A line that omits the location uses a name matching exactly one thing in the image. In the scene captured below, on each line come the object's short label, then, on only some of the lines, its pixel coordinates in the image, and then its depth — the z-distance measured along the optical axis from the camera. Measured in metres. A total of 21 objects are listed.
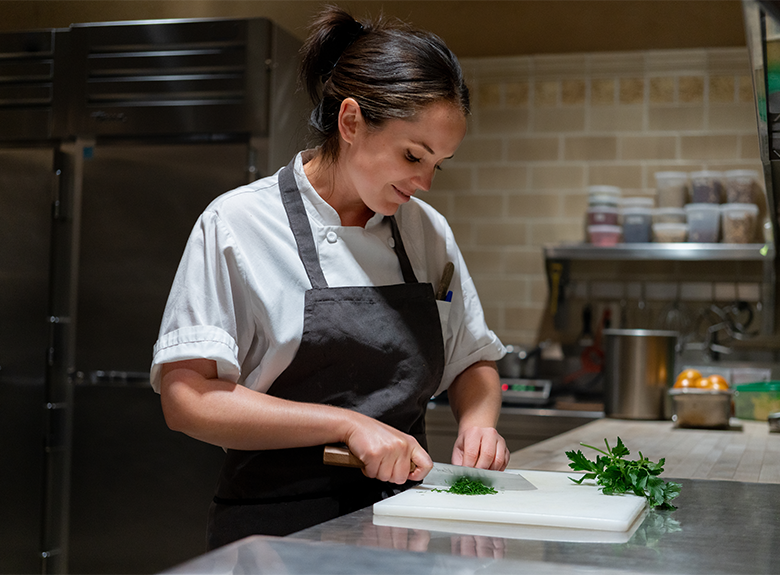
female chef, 1.05
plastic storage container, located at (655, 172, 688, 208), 3.04
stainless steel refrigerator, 2.49
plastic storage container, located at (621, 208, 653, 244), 3.02
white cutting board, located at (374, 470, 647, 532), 0.91
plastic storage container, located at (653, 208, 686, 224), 2.99
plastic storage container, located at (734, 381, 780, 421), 2.25
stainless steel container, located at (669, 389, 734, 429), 2.09
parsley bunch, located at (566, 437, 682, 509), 1.04
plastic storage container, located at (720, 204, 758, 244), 2.90
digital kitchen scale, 2.77
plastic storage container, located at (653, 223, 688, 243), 2.96
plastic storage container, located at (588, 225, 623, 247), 3.04
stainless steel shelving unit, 2.82
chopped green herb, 1.05
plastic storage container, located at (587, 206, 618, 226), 3.05
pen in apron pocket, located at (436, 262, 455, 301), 1.32
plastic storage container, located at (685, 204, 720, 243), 2.94
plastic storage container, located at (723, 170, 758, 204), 2.95
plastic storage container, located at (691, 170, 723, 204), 3.00
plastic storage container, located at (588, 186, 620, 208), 3.05
